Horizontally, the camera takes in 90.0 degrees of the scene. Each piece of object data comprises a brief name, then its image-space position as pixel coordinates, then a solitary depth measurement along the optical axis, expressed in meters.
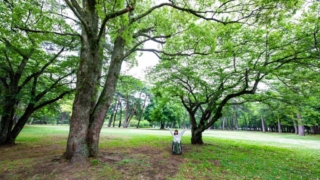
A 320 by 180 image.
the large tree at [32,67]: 5.86
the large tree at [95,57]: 4.80
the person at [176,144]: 7.46
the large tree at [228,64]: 6.17
